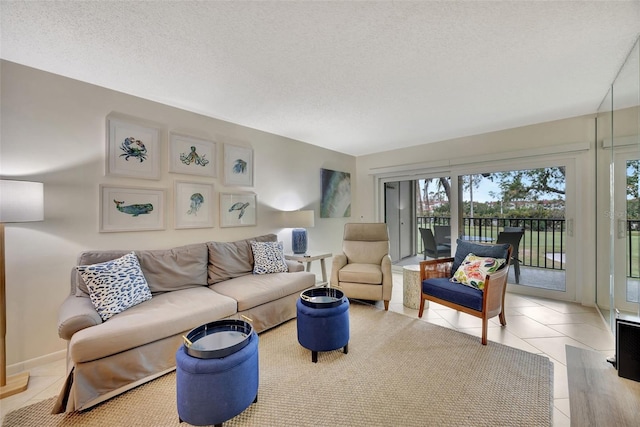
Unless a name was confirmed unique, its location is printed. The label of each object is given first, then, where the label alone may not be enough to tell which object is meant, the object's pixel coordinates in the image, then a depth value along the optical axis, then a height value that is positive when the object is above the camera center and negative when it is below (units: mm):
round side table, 3121 -923
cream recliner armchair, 3109 -700
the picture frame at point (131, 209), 2359 +41
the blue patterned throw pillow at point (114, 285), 1865 -562
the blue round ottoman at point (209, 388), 1374 -962
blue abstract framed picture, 4578 +361
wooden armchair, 2297 -739
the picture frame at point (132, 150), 2387 +625
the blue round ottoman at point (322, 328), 2045 -942
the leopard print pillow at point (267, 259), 3020 -555
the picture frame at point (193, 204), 2816 +99
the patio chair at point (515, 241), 3617 -405
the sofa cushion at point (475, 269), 2488 -568
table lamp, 3621 -171
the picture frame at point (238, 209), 3217 +51
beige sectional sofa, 1576 -767
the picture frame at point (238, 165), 3232 +626
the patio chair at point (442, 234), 4255 -360
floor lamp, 1655 -1
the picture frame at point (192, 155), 2785 +665
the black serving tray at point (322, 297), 2110 -753
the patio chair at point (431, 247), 4277 -575
